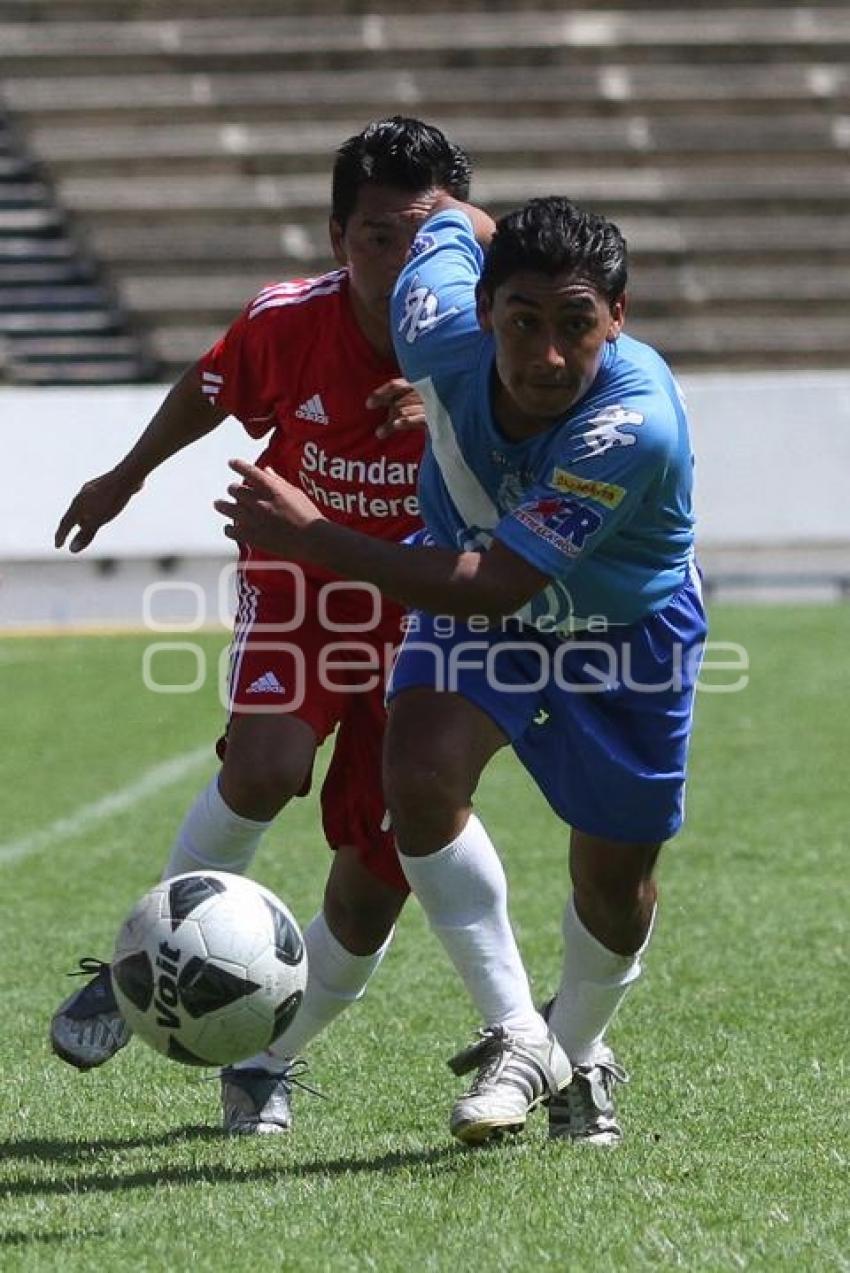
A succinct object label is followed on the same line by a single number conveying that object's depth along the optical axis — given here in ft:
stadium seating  147.13
